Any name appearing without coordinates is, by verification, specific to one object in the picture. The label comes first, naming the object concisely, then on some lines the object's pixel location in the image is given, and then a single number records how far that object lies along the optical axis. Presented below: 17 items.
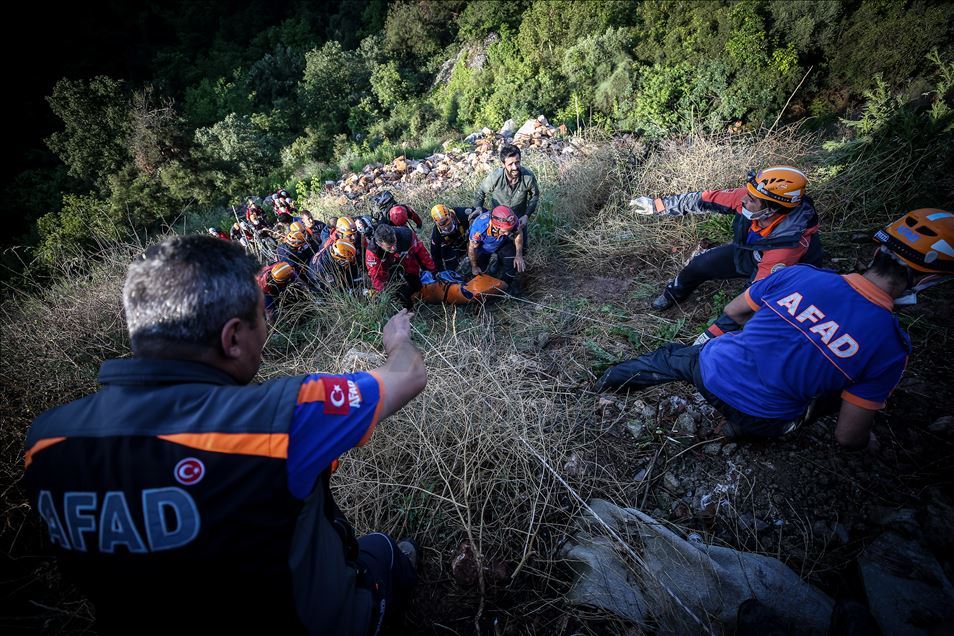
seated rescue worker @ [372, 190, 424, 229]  5.94
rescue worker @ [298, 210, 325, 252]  6.41
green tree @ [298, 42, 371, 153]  19.48
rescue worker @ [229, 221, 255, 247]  7.56
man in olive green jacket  5.08
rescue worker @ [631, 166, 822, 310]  2.58
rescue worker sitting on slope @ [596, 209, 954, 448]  1.56
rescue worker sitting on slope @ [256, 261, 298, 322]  4.46
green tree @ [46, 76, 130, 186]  13.16
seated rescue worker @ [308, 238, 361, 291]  4.54
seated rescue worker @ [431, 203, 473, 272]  5.27
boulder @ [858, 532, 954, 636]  1.40
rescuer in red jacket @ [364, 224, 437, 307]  4.33
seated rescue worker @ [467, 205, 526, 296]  4.60
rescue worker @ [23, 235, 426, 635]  0.89
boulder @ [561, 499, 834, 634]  1.55
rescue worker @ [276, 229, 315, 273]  5.70
